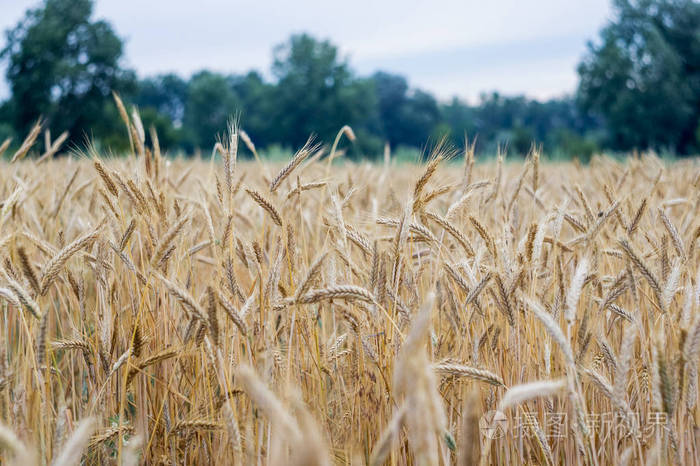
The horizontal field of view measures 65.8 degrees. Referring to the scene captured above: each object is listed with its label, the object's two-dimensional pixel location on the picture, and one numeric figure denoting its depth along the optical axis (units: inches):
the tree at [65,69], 1430.9
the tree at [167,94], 3491.6
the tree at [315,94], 2162.9
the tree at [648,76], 1424.7
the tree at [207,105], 2378.2
